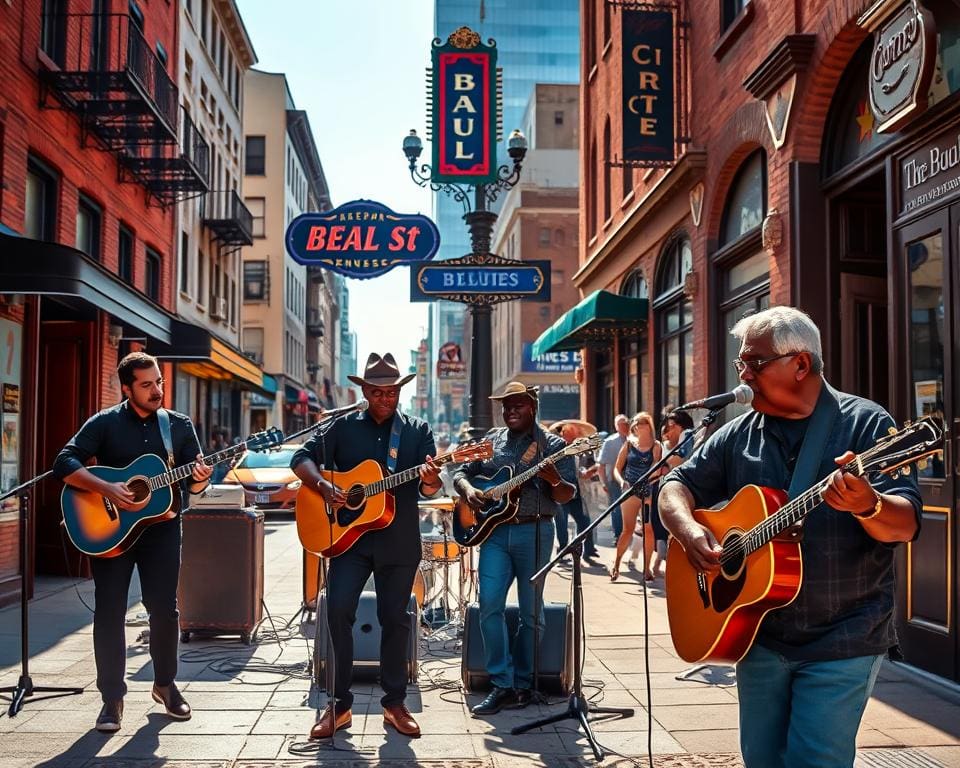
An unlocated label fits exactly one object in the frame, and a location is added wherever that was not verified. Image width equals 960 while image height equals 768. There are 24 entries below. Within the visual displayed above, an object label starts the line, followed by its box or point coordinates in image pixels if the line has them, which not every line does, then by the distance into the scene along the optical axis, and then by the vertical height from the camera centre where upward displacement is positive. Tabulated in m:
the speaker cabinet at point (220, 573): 8.31 -1.21
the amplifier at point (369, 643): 6.78 -1.45
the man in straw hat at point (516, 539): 6.28 -0.71
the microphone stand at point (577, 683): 5.36 -1.45
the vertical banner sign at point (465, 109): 14.12 +4.28
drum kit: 8.93 -1.26
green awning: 16.70 +1.67
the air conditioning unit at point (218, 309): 29.27 +3.21
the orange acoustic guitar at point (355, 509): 5.77 -0.49
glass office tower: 133.62 +48.89
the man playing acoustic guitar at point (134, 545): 5.83 -0.71
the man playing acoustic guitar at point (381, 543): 5.73 -0.68
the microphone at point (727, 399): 4.34 +0.10
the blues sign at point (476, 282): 12.41 +1.67
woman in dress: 11.71 -0.43
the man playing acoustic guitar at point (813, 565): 3.05 -0.43
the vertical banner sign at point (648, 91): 13.57 +4.29
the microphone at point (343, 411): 6.01 +0.07
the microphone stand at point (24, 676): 6.14 -1.53
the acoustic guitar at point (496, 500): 6.13 -0.47
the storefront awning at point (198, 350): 15.25 +1.14
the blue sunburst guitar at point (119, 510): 5.85 -0.50
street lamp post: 13.08 +1.97
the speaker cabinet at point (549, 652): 6.53 -1.45
